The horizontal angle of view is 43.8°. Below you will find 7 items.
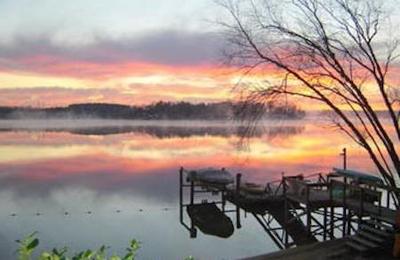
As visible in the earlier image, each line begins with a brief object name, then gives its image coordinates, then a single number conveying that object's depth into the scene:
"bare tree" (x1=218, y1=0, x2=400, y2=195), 16.45
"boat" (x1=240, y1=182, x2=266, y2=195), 28.31
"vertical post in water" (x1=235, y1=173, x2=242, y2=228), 27.27
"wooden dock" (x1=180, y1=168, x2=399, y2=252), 15.21
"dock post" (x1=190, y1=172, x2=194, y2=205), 31.36
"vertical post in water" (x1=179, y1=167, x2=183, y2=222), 29.01
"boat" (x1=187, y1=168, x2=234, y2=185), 32.62
